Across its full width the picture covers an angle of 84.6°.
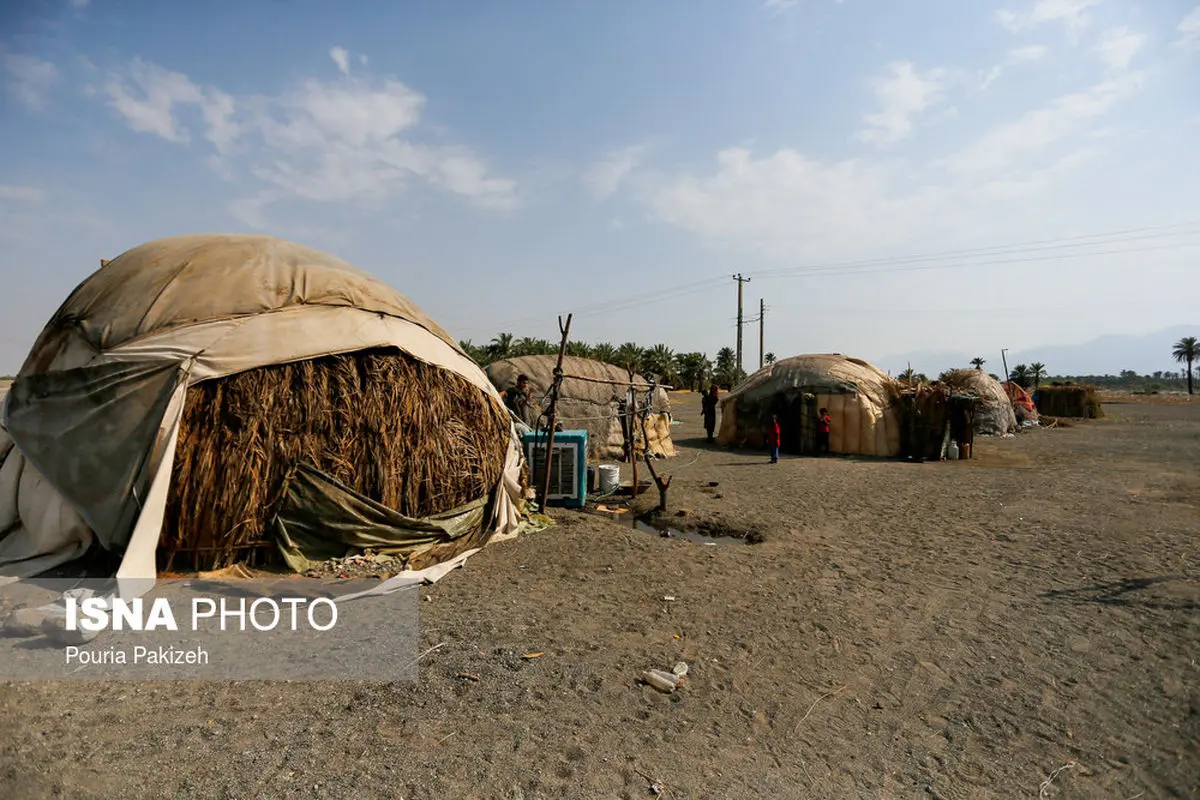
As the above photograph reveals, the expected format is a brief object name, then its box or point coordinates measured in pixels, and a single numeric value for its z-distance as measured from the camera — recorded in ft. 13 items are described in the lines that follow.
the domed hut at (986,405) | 74.18
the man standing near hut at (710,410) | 62.34
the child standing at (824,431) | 54.70
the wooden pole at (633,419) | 34.97
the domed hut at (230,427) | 20.62
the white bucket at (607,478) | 36.11
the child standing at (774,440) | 49.67
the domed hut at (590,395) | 46.14
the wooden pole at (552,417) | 30.42
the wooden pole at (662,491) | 31.94
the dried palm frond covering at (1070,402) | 103.91
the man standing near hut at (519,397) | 38.86
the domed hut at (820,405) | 55.36
